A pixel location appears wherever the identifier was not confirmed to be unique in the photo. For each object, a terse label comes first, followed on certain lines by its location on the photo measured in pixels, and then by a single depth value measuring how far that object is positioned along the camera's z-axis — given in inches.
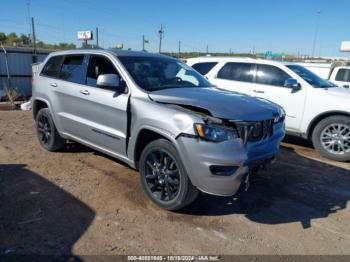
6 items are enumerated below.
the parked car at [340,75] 457.6
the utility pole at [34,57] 622.8
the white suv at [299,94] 246.4
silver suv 133.6
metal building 560.4
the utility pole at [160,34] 1544.2
